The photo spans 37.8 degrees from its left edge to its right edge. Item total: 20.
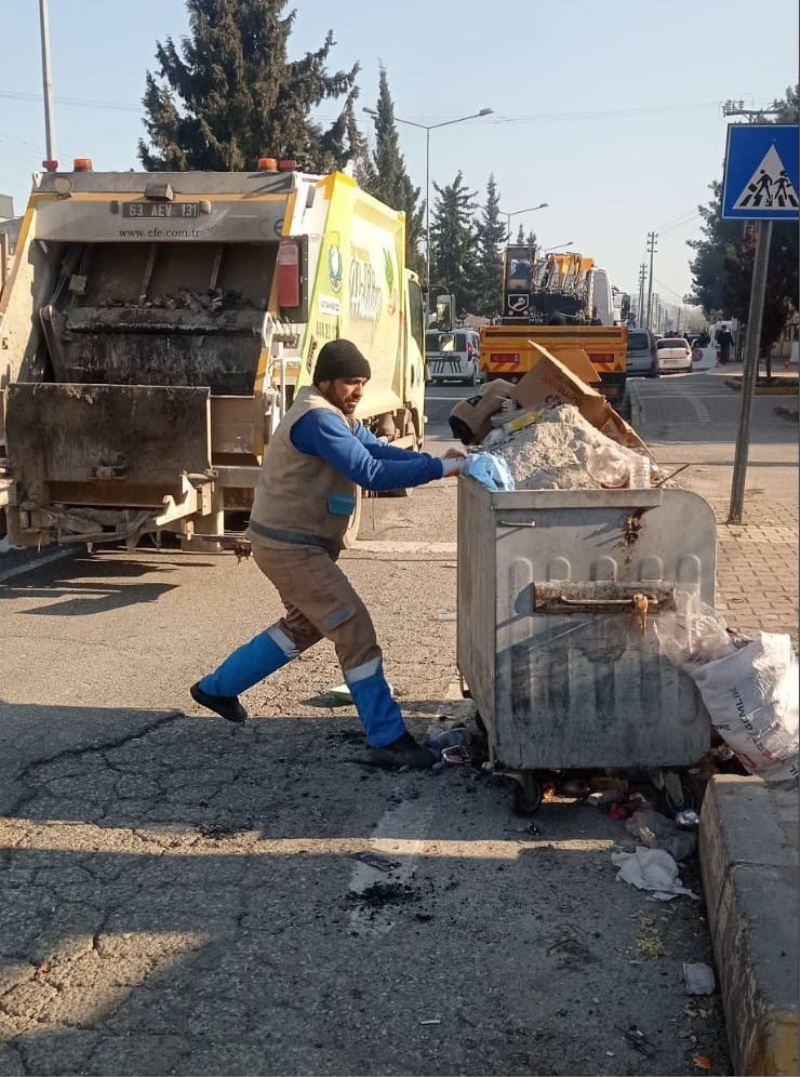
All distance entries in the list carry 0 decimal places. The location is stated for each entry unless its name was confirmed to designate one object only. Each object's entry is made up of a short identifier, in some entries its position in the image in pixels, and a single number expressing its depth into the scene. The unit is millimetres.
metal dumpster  3885
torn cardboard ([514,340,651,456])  4488
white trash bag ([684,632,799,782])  3709
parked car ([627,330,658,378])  36406
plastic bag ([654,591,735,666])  3893
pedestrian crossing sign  8055
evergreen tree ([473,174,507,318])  65375
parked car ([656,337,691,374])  43219
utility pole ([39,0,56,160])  19297
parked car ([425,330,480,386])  34500
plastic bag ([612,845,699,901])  3533
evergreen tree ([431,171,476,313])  62156
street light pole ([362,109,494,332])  44062
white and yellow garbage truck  7320
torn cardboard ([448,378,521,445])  4770
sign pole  8859
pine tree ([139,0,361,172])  26922
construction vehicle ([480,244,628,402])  19453
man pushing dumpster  4383
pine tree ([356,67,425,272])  44688
